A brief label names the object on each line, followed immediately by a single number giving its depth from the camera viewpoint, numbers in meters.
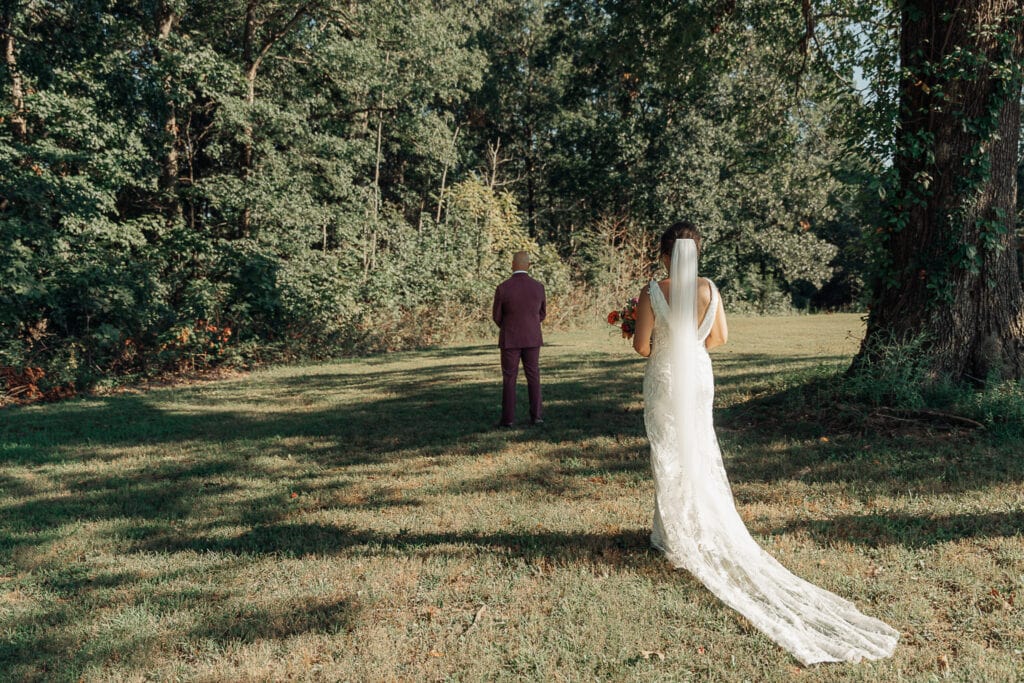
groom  7.97
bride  3.70
